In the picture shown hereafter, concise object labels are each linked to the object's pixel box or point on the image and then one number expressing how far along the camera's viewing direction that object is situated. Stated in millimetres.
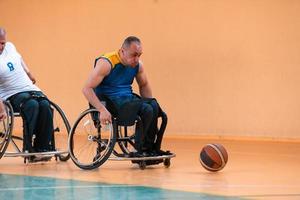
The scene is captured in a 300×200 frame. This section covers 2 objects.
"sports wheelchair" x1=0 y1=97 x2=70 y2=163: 10100
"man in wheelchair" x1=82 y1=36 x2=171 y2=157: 9981
